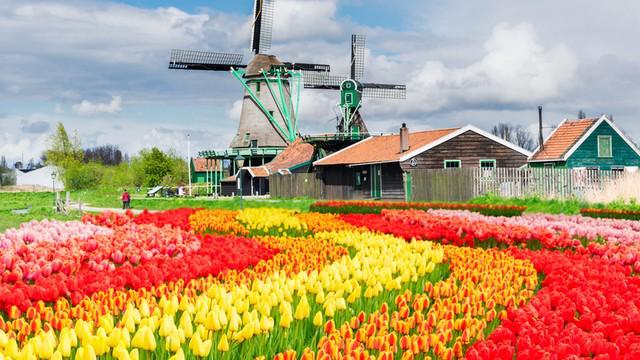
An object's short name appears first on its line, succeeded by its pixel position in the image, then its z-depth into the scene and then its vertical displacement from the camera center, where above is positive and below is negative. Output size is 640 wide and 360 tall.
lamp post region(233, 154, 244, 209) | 53.56 +2.21
